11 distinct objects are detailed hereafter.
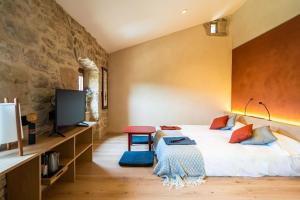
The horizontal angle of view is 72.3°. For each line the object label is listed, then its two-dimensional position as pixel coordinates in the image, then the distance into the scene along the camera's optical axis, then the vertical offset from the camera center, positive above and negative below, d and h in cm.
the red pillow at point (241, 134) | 335 -62
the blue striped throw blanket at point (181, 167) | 282 -99
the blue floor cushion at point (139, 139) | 482 -105
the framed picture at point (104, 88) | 552 +23
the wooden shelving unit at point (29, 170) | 160 -68
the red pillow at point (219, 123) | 463 -60
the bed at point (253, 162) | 290 -92
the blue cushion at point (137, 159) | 333 -108
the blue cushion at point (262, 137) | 319 -64
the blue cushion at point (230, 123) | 456 -59
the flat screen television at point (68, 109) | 251 -17
